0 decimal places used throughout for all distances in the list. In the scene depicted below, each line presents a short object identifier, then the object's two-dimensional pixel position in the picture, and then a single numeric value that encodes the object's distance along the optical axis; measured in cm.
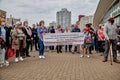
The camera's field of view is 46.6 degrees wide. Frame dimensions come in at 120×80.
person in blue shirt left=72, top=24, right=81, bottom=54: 891
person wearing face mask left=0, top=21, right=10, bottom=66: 557
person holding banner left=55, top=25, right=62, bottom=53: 895
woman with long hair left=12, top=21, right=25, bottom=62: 615
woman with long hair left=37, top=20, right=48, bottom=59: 689
